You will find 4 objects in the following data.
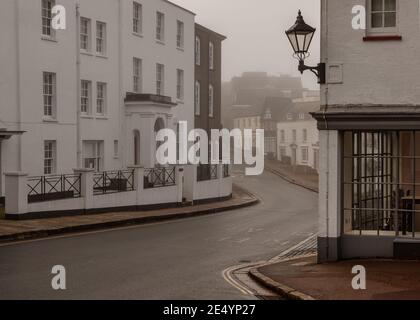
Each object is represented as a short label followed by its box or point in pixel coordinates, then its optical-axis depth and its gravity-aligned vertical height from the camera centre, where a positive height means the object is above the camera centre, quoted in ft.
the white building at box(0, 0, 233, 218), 93.25 +9.94
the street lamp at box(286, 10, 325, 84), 44.93 +7.38
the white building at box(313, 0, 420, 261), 44.62 +1.98
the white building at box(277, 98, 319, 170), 279.90 +5.07
